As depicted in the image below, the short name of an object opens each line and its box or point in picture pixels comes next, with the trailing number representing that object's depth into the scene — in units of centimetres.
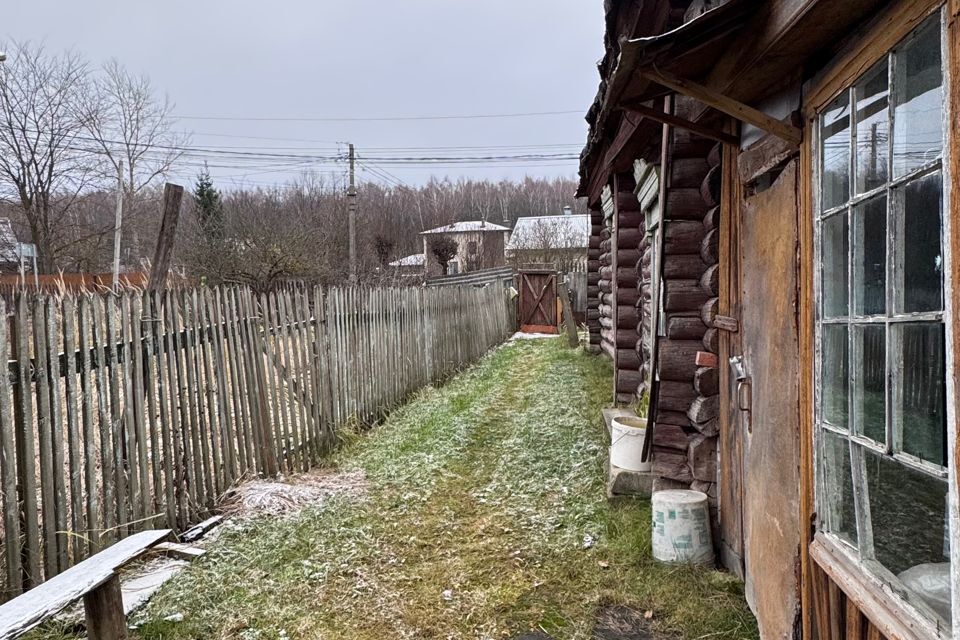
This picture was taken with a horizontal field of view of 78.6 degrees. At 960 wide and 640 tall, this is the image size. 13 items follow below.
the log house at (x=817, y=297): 143
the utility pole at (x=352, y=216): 1927
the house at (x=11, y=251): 1412
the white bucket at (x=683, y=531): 333
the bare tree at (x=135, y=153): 2069
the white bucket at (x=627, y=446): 426
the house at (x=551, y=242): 2884
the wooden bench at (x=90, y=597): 220
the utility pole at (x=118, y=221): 1598
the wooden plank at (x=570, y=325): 1357
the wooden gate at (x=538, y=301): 1709
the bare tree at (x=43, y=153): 1443
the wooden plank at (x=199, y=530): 375
